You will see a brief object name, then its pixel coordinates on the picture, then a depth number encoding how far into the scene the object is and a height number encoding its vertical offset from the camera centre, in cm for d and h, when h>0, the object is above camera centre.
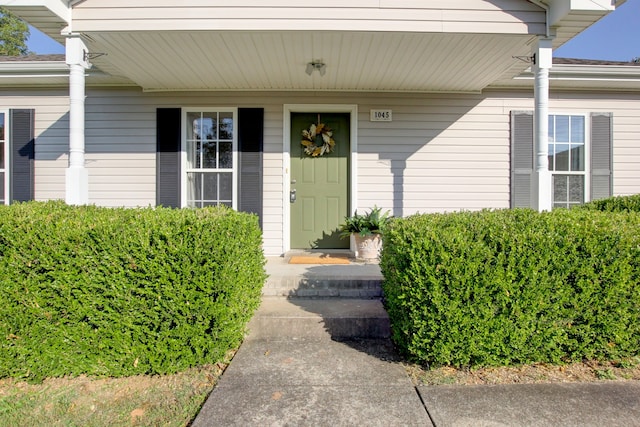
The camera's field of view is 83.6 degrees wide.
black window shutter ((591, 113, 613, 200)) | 498 +83
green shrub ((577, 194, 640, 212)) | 356 +8
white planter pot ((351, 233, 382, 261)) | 450 -45
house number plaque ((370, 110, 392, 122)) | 496 +131
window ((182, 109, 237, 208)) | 500 +73
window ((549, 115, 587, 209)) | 499 +73
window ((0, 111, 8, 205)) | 498 +73
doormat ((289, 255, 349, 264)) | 436 -62
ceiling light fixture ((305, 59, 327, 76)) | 399 +163
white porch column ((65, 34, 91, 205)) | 340 +81
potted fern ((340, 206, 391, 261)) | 450 -30
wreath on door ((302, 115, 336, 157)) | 505 +99
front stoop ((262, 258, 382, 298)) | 343 -73
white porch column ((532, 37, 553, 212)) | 340 +77
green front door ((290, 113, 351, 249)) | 508 +40
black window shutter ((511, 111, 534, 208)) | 497 +79
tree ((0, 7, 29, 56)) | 1531 +760
